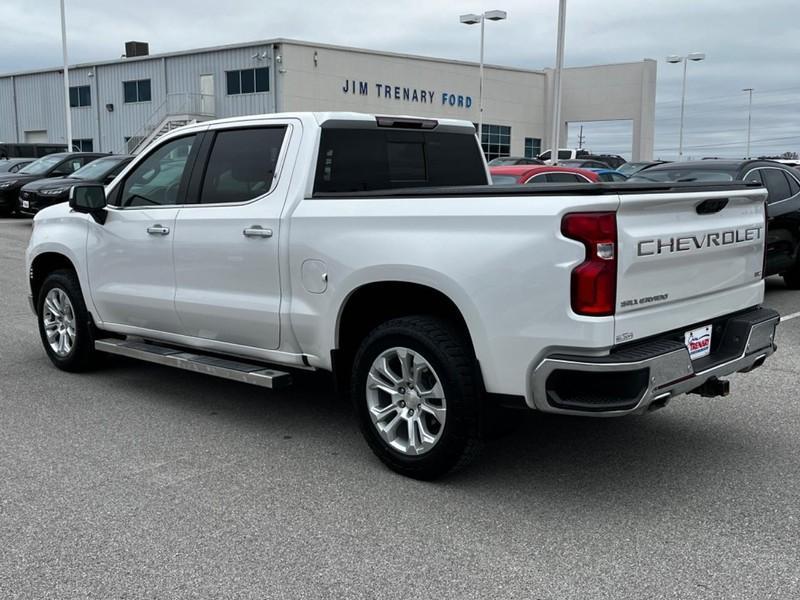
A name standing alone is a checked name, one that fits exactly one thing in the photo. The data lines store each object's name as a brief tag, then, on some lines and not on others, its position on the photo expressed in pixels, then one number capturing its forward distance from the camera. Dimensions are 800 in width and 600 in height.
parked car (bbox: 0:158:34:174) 22.97
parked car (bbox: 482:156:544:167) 26.11
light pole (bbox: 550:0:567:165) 19.94
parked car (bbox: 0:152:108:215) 20.50
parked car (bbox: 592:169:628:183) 18.72
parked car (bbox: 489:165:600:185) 12.03
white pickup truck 3.75
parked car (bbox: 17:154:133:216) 17.55
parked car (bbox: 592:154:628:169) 37.85
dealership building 42.59
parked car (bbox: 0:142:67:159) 31.55
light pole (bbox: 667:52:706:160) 42.69
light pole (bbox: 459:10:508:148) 30.55
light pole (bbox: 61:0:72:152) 35.91
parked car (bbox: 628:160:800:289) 9.88
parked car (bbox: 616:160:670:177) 26.57
